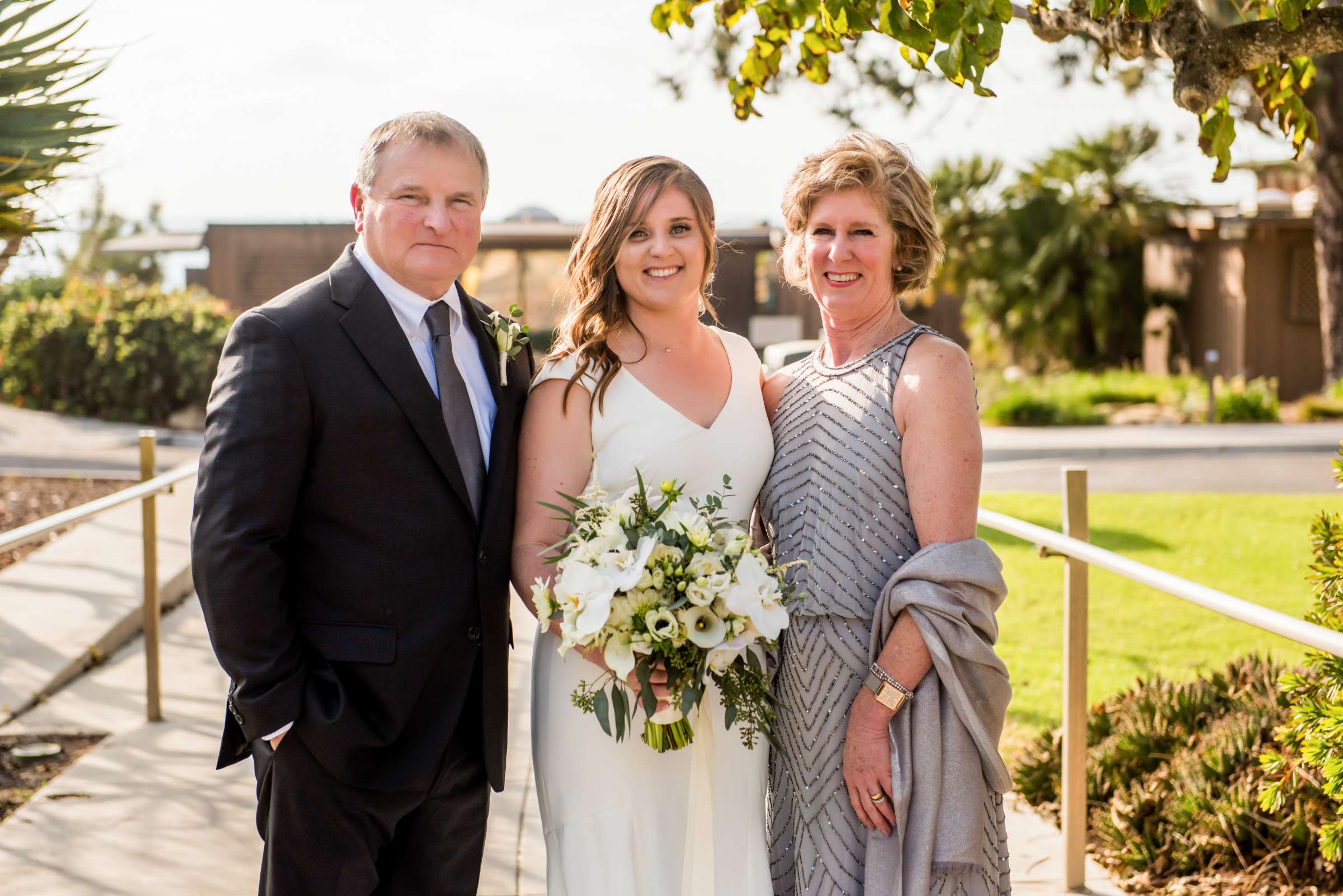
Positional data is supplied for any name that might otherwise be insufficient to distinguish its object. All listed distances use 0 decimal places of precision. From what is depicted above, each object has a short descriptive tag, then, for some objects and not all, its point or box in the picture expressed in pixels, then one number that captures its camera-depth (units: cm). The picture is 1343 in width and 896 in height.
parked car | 1736
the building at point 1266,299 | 2273
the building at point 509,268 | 2495
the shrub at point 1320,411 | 1780
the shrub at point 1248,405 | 1802
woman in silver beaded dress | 265
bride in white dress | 287
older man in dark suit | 253
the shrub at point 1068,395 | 1845
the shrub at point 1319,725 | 309
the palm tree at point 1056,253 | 2347
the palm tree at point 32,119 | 503
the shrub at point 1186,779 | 383
